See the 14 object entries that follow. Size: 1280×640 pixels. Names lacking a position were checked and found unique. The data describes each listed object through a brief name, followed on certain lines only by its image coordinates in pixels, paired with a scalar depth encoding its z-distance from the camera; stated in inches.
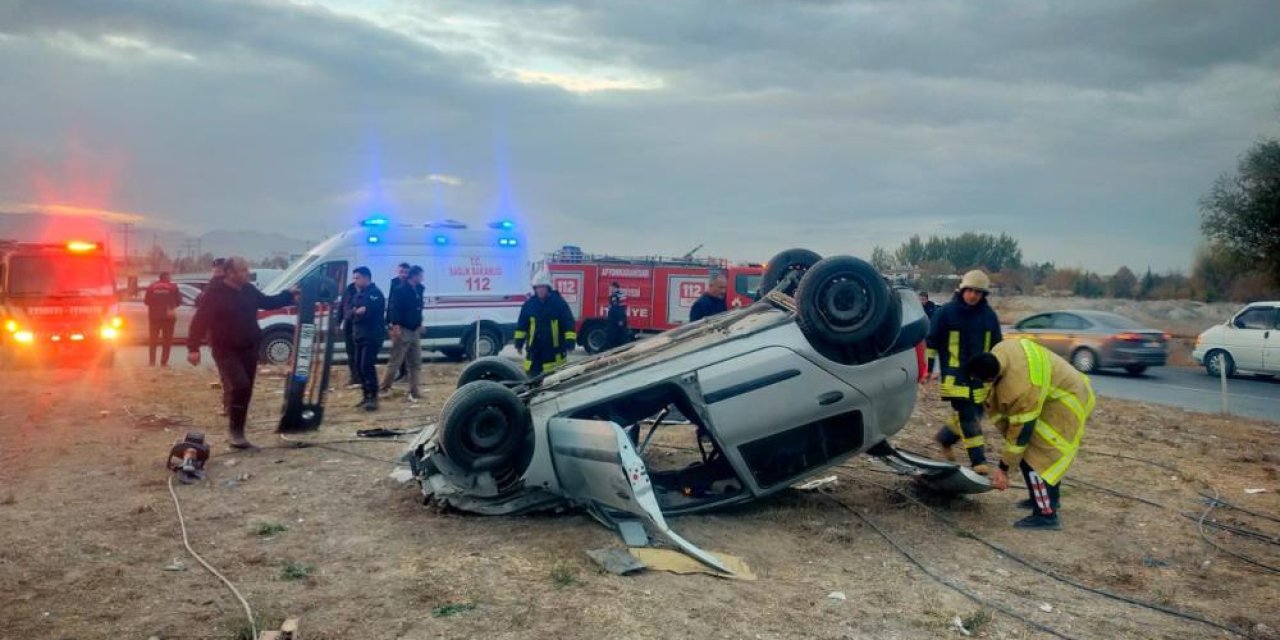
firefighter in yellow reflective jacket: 235.1
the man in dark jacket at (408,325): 437.7
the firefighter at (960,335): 260.8
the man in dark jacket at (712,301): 380.8
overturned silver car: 222.4
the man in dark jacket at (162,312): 584.4
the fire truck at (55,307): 576.4
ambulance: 578.9
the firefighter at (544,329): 352.2
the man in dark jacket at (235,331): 304.8
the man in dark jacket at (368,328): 411.8
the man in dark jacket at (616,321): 537.3
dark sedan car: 703.7
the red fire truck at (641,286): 829.8
